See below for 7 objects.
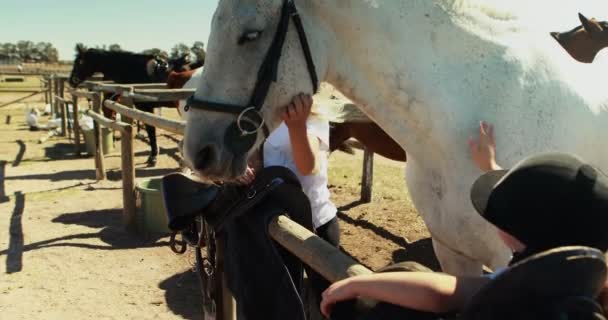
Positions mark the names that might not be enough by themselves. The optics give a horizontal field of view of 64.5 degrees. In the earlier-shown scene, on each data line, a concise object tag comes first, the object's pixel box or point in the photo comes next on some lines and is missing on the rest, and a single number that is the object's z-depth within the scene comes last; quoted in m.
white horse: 1.56
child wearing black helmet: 0.79
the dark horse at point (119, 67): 11.08
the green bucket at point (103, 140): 9.48
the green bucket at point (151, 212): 5.19
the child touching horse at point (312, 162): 1.89
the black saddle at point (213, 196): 1.76
